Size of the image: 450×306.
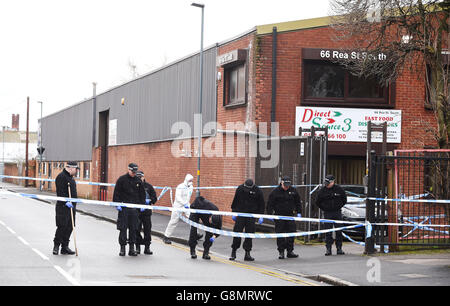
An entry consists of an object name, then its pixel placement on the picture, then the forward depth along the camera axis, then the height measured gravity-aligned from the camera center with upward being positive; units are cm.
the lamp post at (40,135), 6477 +295
